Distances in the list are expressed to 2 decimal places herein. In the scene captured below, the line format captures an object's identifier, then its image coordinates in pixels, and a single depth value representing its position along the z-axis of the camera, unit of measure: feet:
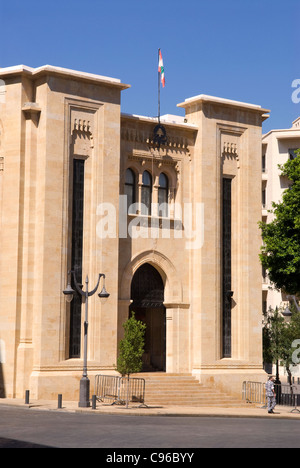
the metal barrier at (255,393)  121.80
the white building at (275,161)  237.04
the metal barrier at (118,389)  107.04
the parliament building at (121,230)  110.22
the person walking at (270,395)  104.88
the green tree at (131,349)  107.04
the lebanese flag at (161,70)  125.59
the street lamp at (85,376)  97.55
